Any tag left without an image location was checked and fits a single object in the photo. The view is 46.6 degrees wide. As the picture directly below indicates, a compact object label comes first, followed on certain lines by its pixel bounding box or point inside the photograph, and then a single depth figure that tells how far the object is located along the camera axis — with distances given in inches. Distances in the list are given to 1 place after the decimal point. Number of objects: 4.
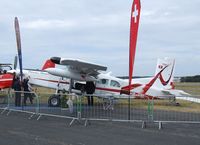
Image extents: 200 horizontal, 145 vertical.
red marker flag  314.3
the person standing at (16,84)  513.7
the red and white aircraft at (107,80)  541.5
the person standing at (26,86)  534.0
